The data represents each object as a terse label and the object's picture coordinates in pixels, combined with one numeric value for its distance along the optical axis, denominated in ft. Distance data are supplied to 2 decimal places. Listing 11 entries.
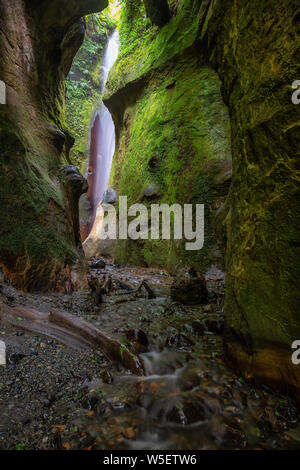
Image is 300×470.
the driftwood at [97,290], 13.21
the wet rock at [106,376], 6.89
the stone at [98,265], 25.97
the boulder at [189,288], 13.79
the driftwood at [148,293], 15.11
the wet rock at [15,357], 6.81
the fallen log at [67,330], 8.05
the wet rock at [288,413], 5.31
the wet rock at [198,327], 10.11
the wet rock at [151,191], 26.86
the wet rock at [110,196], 37.38
